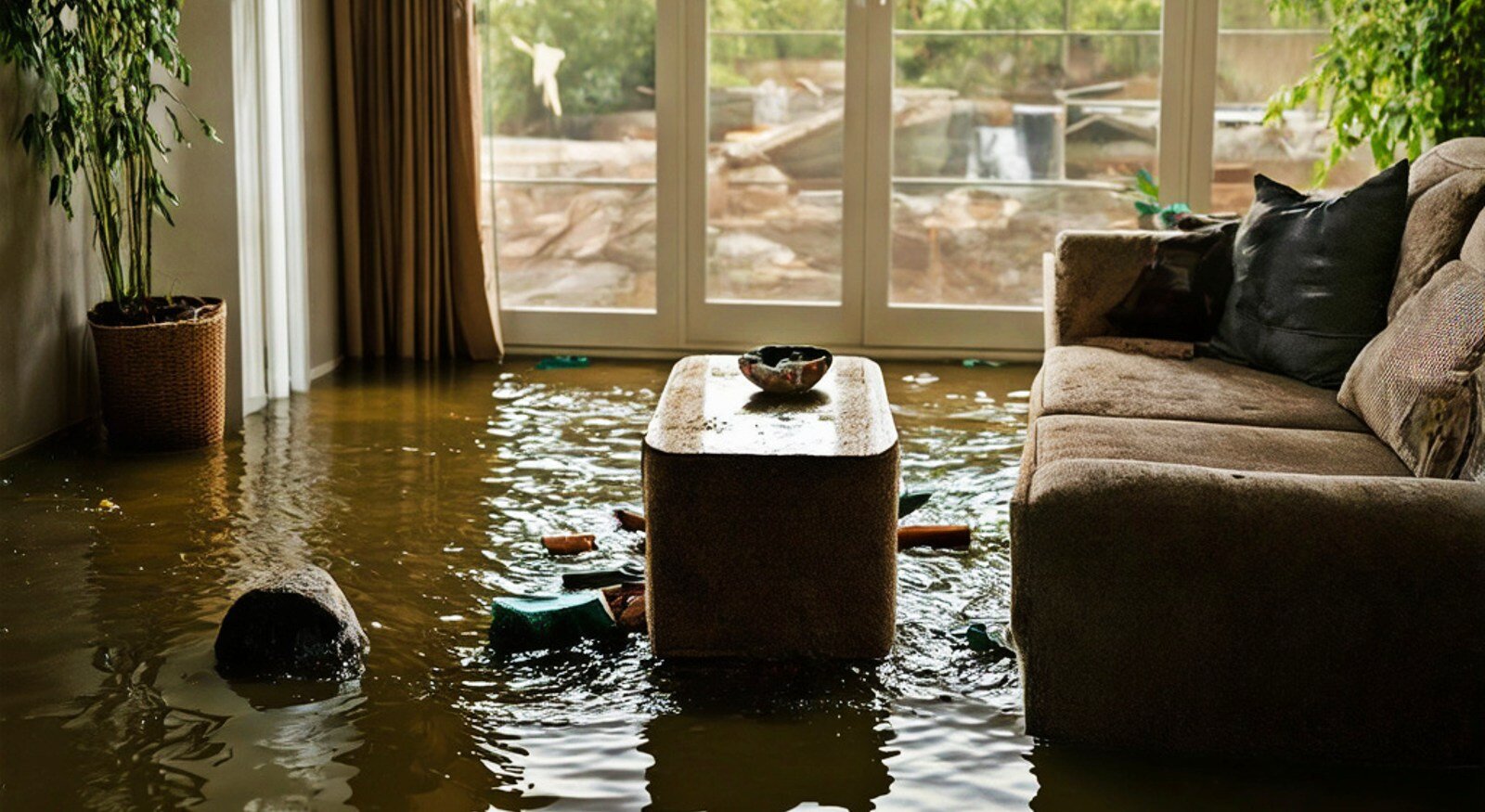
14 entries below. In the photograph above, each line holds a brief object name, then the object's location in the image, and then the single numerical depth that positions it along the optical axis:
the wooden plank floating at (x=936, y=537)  3.64
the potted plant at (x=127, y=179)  4.30
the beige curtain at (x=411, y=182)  5.90
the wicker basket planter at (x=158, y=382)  4.46
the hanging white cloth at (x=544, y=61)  6.03
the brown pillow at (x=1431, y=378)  2.70
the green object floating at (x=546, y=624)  3.00
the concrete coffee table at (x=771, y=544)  2.85
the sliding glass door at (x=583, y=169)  6.02
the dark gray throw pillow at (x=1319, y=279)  3.53
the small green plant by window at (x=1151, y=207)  4.95
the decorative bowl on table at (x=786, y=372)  3.38
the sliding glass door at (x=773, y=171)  5.96
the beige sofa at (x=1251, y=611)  2.37
